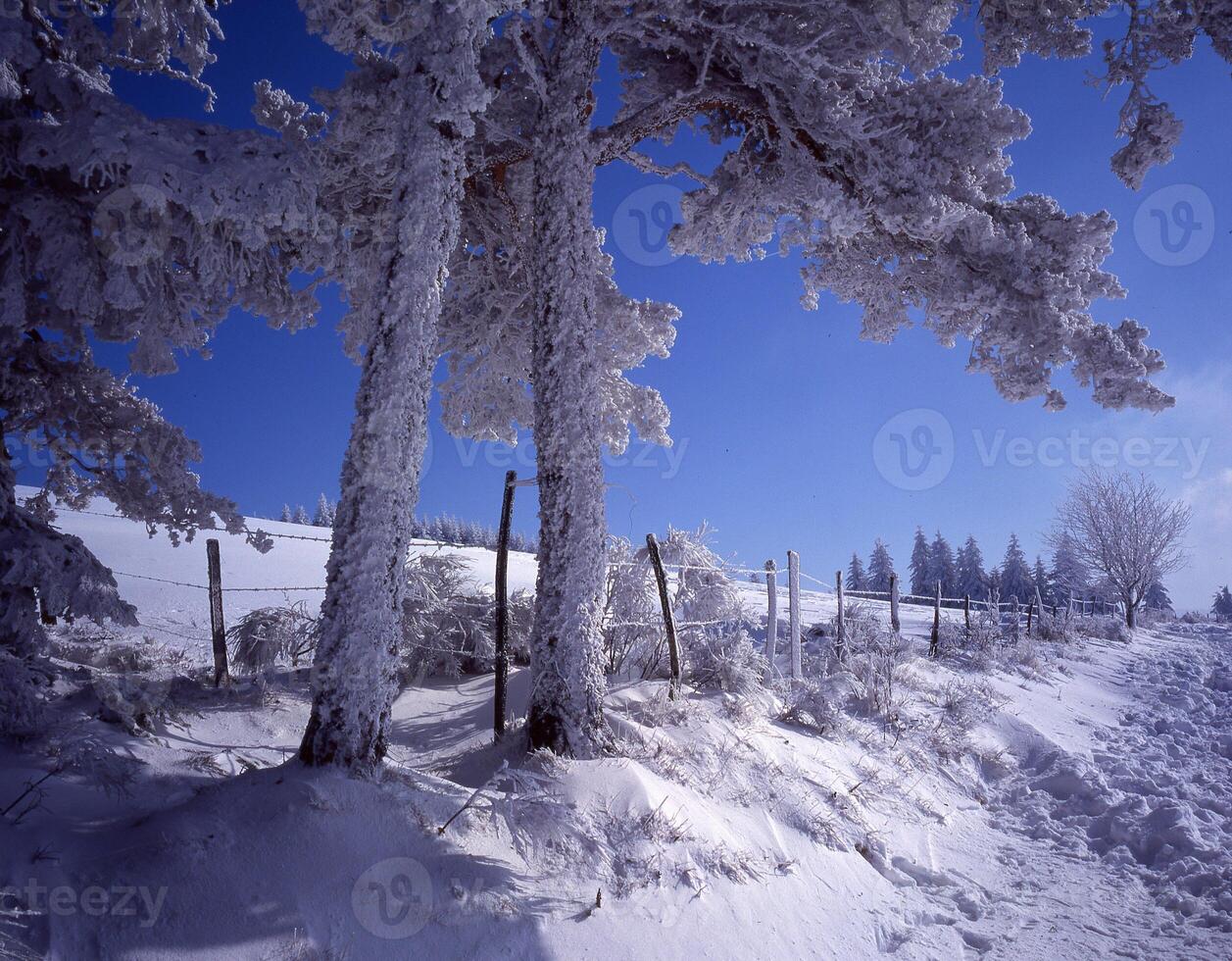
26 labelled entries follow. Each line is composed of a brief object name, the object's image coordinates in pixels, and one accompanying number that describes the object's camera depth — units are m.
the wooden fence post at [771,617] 8.69
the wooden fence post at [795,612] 9.00
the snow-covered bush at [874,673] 7.82
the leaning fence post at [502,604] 5.76
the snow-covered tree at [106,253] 4.07
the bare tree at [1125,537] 31.64
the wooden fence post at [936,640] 14.08
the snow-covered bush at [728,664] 7.37
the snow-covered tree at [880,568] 51.31
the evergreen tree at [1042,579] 50.39
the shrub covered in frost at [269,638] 7.98
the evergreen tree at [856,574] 55.94
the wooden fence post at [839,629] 11.23
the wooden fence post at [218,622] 7.30
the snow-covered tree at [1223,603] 56.90
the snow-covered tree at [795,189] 5.31
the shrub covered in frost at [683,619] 7.64
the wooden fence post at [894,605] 15.17
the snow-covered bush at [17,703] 3.72
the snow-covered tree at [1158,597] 51.78
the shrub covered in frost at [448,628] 8.66
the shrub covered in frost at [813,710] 6.80
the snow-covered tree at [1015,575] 48.56
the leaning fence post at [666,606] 7.03
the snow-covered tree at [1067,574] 36.68
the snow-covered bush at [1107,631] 22.06
